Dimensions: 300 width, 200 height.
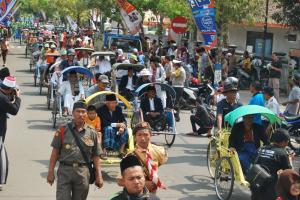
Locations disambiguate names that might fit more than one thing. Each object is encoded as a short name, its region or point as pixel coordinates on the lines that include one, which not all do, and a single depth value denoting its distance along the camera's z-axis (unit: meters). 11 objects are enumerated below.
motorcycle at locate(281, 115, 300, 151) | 15.10
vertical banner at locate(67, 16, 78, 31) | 50.38
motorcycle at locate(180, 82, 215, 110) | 20.59
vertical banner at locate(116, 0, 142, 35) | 29.17
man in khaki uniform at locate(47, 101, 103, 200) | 7.21
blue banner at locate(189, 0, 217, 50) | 15.28
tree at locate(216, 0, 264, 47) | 23.95
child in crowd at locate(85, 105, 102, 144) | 10.79
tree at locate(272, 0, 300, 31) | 20.91
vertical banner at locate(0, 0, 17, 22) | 29.91
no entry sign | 29.83
